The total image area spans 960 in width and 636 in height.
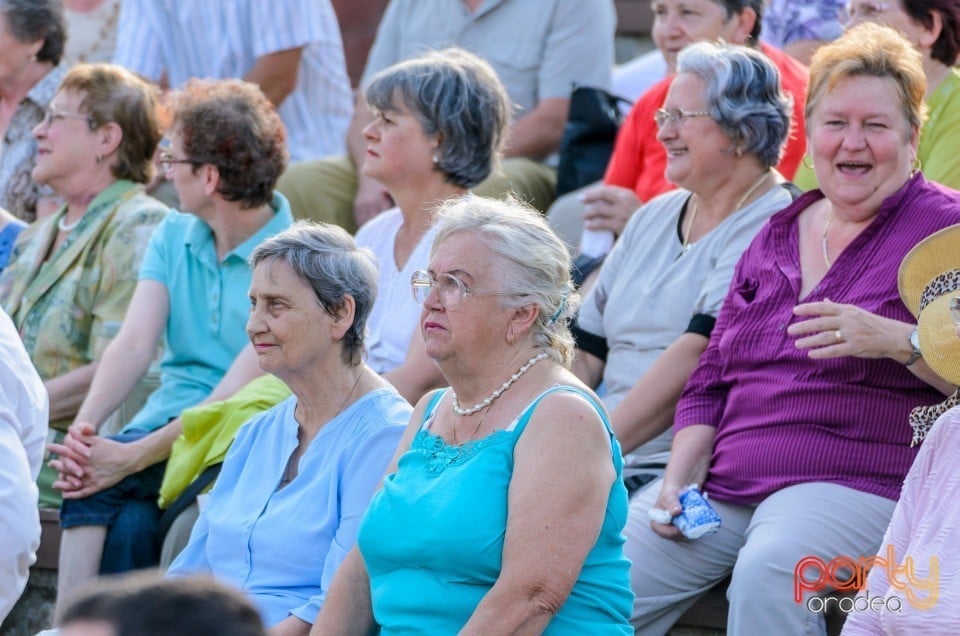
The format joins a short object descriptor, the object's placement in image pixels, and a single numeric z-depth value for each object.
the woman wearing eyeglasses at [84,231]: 10.28
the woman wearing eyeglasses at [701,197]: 8.41
